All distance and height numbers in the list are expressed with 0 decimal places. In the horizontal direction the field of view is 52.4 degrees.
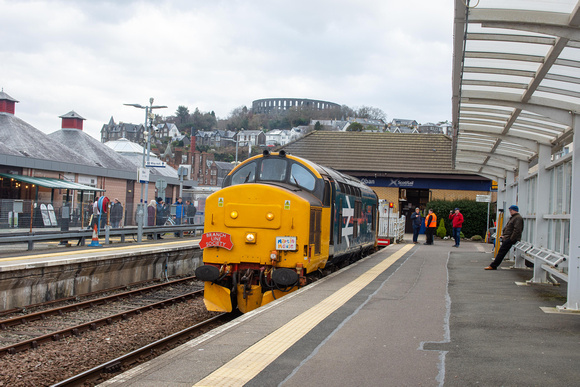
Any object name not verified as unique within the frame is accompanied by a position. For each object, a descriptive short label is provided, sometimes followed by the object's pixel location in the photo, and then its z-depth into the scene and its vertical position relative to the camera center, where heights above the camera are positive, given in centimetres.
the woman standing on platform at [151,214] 2732 -47
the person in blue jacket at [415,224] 2862 -28
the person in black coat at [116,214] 2512 -51
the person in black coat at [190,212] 3131 -33
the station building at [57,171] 2298 +167
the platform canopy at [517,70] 672 +226
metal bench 1004 -71
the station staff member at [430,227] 2673 -37
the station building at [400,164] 3825 +356
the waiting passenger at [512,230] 1420 -17
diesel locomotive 1051 -62
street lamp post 3130 +494
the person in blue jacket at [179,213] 3008 -38
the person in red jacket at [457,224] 2623 -19
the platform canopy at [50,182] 2922 +84
